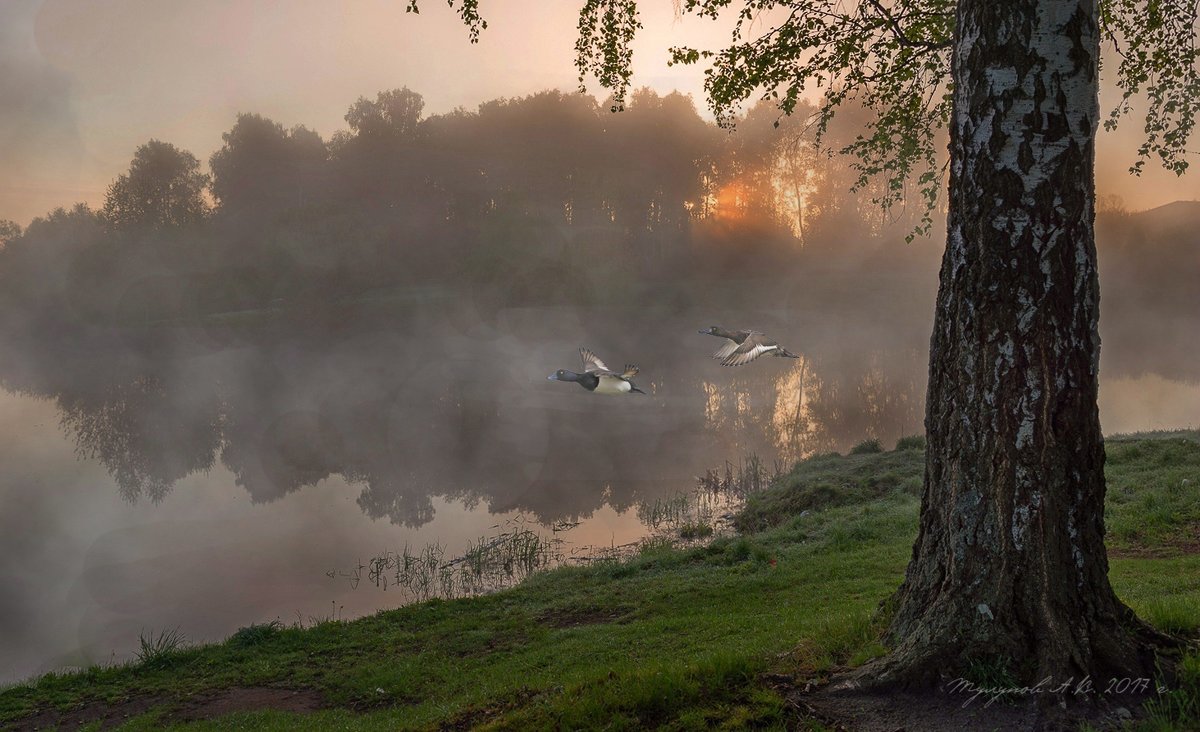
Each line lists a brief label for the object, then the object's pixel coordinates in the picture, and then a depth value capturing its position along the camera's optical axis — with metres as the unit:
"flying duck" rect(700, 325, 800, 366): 14.36
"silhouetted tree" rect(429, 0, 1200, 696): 4.39
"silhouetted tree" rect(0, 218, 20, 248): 86.50
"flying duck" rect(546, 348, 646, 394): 15.68
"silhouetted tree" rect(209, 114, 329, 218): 86.75
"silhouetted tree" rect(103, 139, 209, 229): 85.12
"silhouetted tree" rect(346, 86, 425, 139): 85.94
